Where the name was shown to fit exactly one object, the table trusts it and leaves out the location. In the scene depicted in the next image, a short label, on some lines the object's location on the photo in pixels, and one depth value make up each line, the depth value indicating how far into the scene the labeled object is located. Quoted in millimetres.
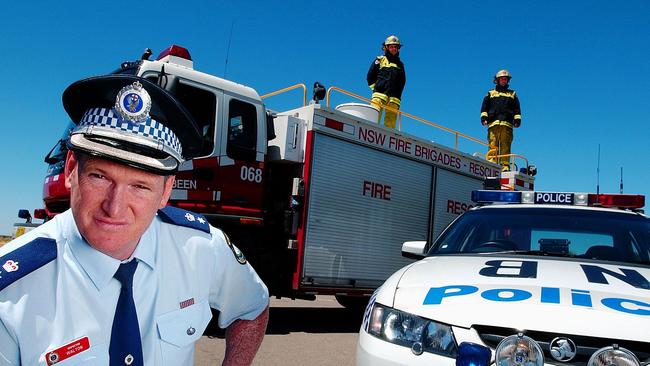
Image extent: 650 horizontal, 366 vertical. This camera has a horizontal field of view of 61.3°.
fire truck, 5992
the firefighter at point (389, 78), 9281
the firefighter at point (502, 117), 11406
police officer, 1252
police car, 2303
